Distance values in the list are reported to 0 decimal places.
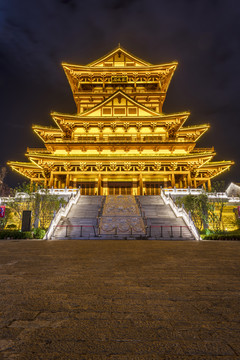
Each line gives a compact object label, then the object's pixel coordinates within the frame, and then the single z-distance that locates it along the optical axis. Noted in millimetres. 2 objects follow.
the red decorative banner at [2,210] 15893
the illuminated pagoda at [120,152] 25438
